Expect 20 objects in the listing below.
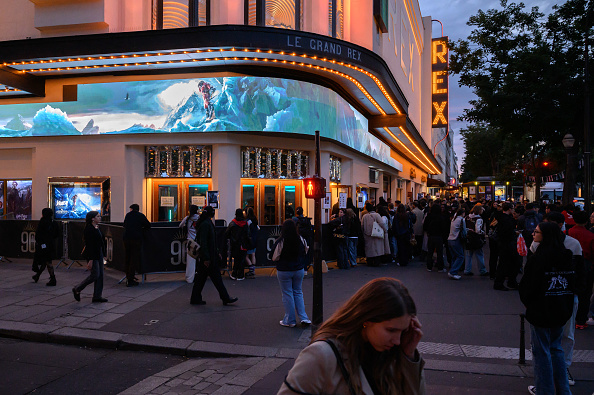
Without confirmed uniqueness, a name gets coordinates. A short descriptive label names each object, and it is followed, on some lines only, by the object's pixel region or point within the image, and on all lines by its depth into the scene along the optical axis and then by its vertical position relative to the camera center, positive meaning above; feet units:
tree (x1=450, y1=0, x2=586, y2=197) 66.64 +19.37
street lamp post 65.00 +3.49
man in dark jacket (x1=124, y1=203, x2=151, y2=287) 33.94 -2.87
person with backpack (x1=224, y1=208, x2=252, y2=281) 36.52 -3.24
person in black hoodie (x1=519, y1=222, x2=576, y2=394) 13.76 -3.18
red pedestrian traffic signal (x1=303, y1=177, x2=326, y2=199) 24.79 +0.63
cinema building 48.34 +11.53
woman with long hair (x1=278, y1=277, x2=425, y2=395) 5.74 -1.98
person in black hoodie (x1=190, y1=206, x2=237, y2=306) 27.89 -3.97
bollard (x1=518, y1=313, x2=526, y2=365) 18.28 -6.10
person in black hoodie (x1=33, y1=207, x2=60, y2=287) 33.65 -3.26
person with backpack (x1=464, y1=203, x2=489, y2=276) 37.99 -3.06
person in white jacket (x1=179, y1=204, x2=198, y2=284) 35.86 -2.53
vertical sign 121.80 +31.64
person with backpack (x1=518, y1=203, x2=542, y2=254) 37.81 -1.76
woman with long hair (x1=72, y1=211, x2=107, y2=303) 28.43 -3.53
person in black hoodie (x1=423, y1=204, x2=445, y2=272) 40.45 -2.84
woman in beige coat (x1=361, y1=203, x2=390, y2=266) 44.50 -4.08
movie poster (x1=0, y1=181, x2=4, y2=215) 59.36 +0.60
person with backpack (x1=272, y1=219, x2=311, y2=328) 23.91 -3.67
